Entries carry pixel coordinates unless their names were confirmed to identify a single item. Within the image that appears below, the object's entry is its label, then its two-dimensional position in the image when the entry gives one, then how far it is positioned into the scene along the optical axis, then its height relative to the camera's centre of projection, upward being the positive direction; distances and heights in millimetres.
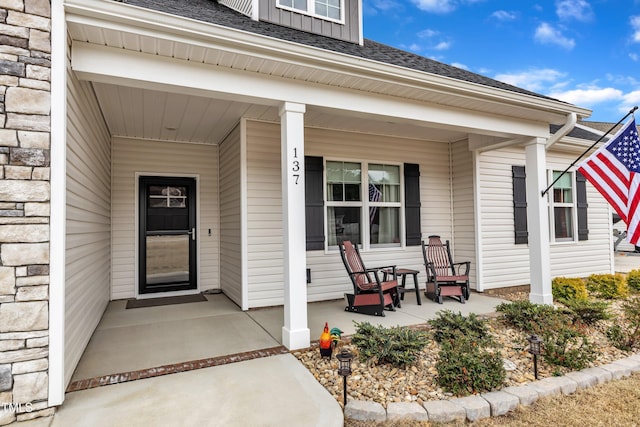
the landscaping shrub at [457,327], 3327 -994
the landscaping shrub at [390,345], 2916 -1013
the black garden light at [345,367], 2387 -952
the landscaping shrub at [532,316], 3652 -1009
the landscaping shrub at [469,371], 2533 -1066
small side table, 5074 -752
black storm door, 5684 -98
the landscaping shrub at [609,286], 5675 -1032
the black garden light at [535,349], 2781 -981
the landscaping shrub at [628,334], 3461 -1122
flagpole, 4090 +1275
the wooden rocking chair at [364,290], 4496 -831
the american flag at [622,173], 4035 +568
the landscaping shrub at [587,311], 4013 -1013
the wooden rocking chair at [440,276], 5266 -783
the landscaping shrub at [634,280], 6068 -999
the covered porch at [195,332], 2955 -1131
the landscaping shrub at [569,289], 5215 -976
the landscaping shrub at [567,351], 2938 -1089
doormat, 5164 -1088
